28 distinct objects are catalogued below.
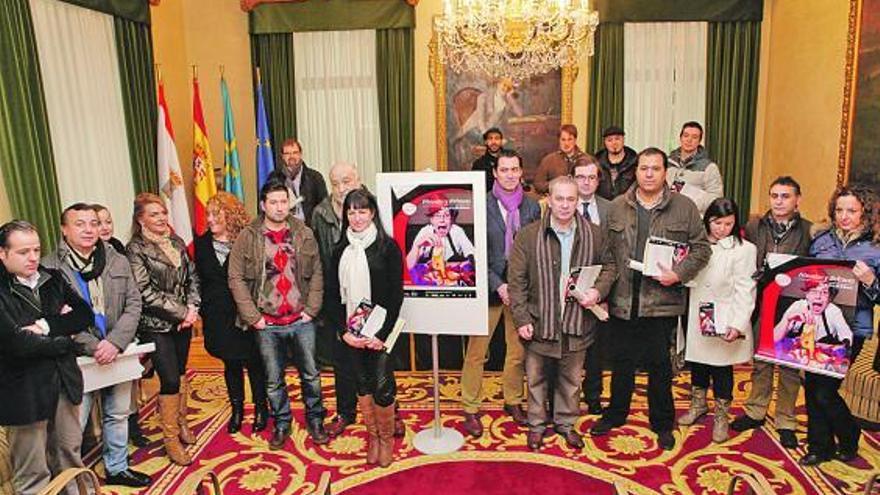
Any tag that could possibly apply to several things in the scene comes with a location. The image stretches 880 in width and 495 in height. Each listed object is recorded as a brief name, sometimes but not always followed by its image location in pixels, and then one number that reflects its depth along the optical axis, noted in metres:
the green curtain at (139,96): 5.75
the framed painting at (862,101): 4.71
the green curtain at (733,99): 6.62
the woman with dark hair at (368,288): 3.47
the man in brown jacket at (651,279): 3.58
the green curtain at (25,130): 4.36
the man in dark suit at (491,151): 5.87
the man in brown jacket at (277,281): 3.67
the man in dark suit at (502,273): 3.89
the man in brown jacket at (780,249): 3.60
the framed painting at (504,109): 6.89
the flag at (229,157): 6.84
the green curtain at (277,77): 7.00
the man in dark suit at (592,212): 4.03
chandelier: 4.57
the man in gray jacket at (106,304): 3.17
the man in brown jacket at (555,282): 3.56
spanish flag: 6.44
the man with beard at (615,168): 5.36
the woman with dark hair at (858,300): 3.30
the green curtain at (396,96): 6.88
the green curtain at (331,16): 6.80
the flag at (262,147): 6.87
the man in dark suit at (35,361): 2.82
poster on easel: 3.61
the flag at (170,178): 6.08
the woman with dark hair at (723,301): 3.61
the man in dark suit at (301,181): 5.47
